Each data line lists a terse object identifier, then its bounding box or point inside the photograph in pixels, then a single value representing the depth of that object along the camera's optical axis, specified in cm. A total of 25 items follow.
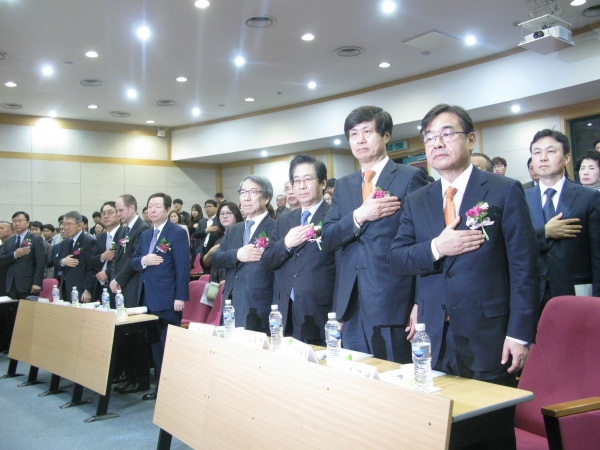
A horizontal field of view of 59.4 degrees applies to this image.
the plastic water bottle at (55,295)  487
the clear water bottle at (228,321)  240
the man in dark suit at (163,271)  418
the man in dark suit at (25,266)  645
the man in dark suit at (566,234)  262
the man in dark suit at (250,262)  312
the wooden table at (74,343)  358
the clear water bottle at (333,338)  197
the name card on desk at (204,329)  244
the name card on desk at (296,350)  182
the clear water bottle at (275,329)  213
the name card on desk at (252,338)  215
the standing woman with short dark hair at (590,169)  337
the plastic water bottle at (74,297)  457
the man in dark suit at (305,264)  262
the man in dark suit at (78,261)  591
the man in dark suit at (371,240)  217
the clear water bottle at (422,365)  158
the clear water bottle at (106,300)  413
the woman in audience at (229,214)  451
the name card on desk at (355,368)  154
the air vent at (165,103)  1009
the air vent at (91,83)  877
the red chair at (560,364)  182
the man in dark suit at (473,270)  176
